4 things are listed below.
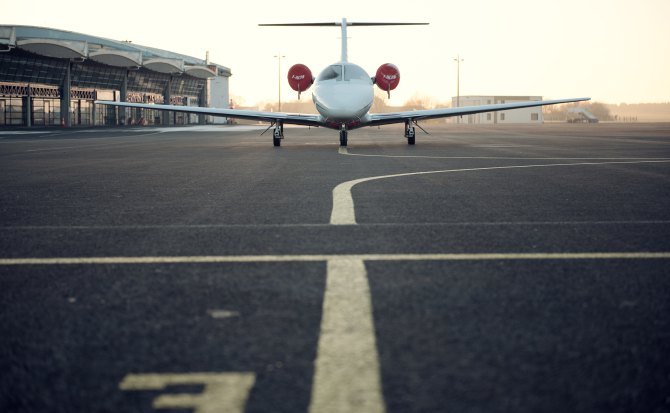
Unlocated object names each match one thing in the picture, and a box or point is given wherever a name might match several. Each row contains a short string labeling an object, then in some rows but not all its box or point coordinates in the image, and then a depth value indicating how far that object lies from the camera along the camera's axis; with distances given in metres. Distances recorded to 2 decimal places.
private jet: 20.67
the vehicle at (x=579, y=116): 136.50
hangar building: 55.72
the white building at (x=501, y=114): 136.12
